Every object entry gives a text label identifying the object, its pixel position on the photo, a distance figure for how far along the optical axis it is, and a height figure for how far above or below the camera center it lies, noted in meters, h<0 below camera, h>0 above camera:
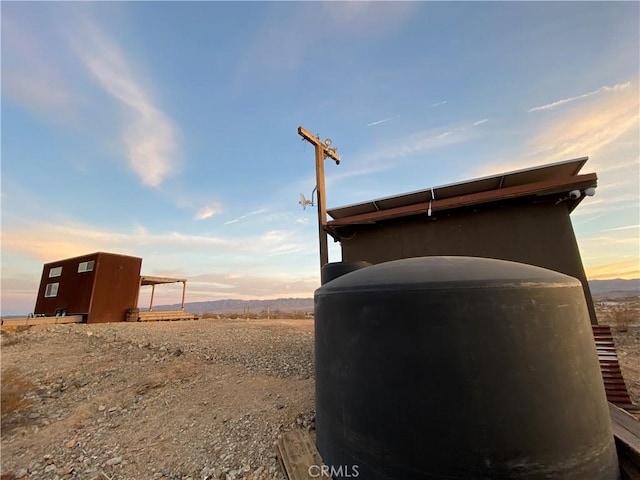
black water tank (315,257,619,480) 1.61 -0.51
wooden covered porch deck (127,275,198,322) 15.80 -0.18
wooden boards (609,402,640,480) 1.93 -1.13
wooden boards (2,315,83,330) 11.73 -0.40
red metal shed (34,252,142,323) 14.54 +1.41
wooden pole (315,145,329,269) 6.16 +2.37
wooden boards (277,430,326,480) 2.23 -1.39
